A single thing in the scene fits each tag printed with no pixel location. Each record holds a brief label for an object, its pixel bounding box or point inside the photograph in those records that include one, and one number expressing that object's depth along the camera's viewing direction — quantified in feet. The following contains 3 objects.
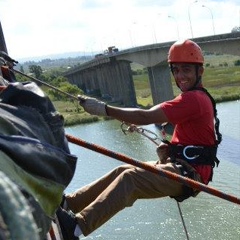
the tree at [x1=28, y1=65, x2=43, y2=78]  268.29
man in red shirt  13.73
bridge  107.76
